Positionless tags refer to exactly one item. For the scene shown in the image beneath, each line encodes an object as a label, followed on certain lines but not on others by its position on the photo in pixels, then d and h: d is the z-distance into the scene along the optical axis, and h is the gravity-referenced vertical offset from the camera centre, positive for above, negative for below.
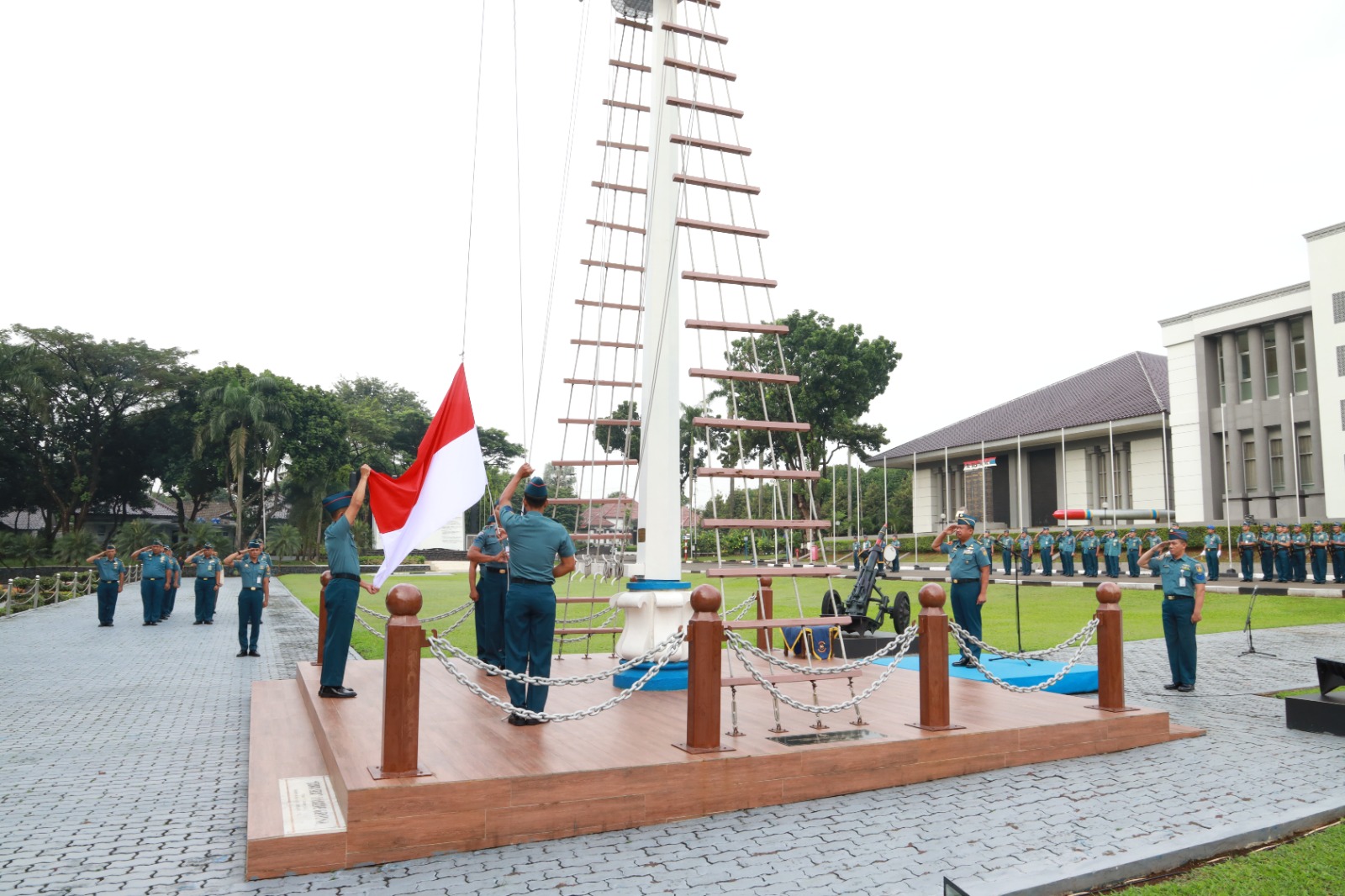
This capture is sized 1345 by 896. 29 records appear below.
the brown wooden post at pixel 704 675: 5.76 -0.99
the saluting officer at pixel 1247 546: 24.97 -0.63
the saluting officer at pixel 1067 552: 29.30 -0.93
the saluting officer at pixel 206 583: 19.91 -1.35
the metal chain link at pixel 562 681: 5.61 -0.91
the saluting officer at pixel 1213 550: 25.62 -0.73
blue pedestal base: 8.42 -1.48
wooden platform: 4.75 -1.58
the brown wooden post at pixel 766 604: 10.70 -0.98
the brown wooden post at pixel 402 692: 5.00 -0.97
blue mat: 9.12 -1.58
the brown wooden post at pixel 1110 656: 7.52 -1.13
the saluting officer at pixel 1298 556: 23.92 -0.87
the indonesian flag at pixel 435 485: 6.75 +0.31
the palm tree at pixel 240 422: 48.28 +5.58
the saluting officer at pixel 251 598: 14.04 -1.18
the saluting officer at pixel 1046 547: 29.92 -0.78
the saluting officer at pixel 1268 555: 25.05 -0.87
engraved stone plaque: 4.68 -1.62
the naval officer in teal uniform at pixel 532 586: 6.39 -0.45
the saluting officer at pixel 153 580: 20.02 -1.29
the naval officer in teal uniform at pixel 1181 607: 9.73 -0.91
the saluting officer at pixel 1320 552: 23.39 -0.73
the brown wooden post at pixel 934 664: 6.68 -1.06
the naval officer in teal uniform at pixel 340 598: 7.85 -0.66
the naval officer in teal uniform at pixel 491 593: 8.17 -0.67
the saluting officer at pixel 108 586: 19.55 -1.38
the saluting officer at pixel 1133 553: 27.97 -0.93
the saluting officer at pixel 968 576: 10.15 -0.59
